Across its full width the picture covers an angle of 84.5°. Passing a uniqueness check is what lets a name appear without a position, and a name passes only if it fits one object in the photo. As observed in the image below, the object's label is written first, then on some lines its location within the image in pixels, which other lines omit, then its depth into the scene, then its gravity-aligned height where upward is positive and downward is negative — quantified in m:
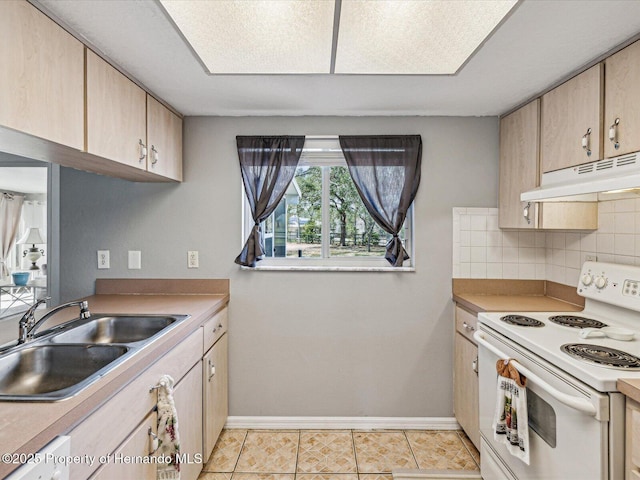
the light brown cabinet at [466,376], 2.09 -0.87
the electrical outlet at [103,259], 2.41 -0.15
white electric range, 1.12 -0.50
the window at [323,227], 2.56 +0.09
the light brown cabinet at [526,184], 1.95 +0.34
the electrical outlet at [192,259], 2.43 -0.14
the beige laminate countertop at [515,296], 2.04 -0.37
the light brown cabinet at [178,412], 1.00 -0.66
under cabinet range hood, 1.29 +0.27
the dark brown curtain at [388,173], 2.40 +0.45
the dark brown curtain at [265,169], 2.39 +0.47
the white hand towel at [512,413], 1.44 -0.74
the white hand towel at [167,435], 1.34 -0.75
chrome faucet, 1.35 -0.34
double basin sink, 1.24 -0.46
